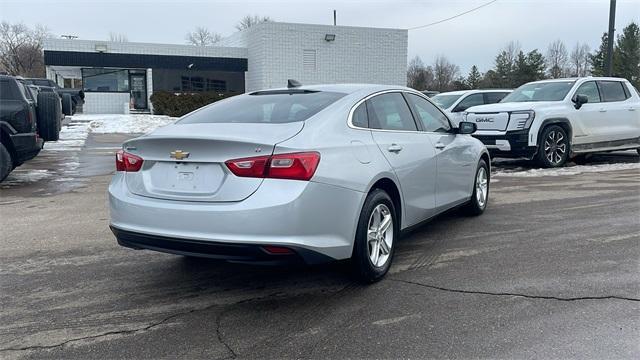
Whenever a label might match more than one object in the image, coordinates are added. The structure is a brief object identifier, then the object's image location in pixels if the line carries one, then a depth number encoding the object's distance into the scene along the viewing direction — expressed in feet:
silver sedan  11.79
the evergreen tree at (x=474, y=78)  247.05
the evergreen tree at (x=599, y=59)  205.77
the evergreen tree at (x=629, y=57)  201.05
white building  105.70
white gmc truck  35.96
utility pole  70.08
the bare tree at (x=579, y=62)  279.69
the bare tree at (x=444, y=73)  266.30
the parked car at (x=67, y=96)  57.21
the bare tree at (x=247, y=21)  307.66
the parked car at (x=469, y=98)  50.26
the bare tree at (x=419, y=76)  230.97
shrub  102.27
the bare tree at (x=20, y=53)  233.35
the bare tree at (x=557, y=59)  277.44
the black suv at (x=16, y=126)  30.04
